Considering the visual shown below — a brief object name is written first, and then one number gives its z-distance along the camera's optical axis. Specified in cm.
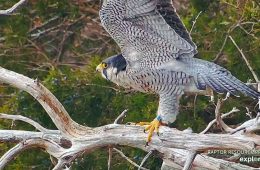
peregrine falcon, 1112
